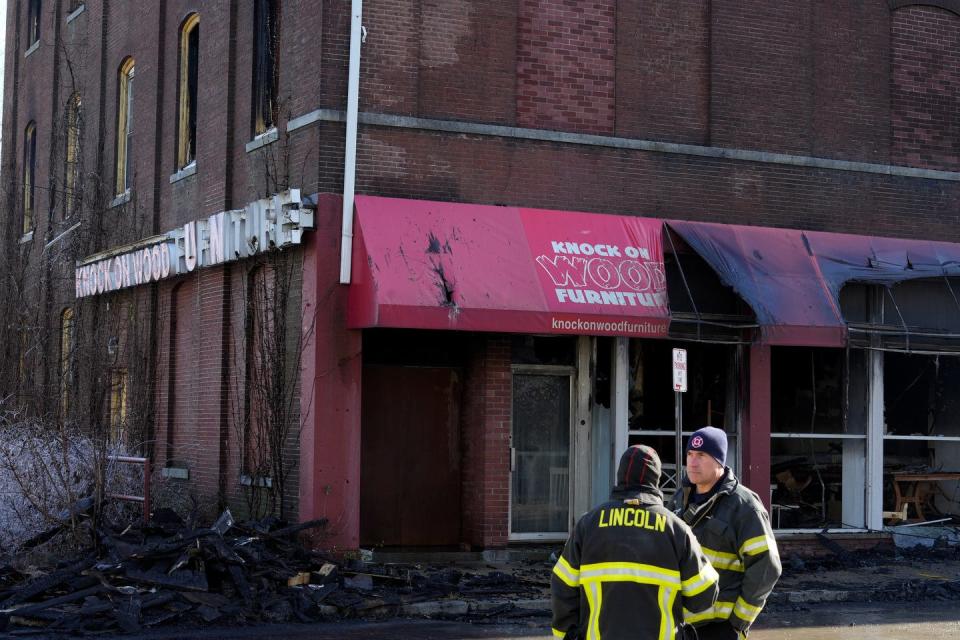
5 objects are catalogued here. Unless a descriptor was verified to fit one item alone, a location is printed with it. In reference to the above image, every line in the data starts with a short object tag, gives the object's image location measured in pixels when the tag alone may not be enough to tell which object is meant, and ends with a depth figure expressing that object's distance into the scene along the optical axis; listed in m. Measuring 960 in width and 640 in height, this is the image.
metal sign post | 14.84
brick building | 15.35
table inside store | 18.25
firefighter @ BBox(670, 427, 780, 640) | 6.47
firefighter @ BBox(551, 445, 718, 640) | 5.84
